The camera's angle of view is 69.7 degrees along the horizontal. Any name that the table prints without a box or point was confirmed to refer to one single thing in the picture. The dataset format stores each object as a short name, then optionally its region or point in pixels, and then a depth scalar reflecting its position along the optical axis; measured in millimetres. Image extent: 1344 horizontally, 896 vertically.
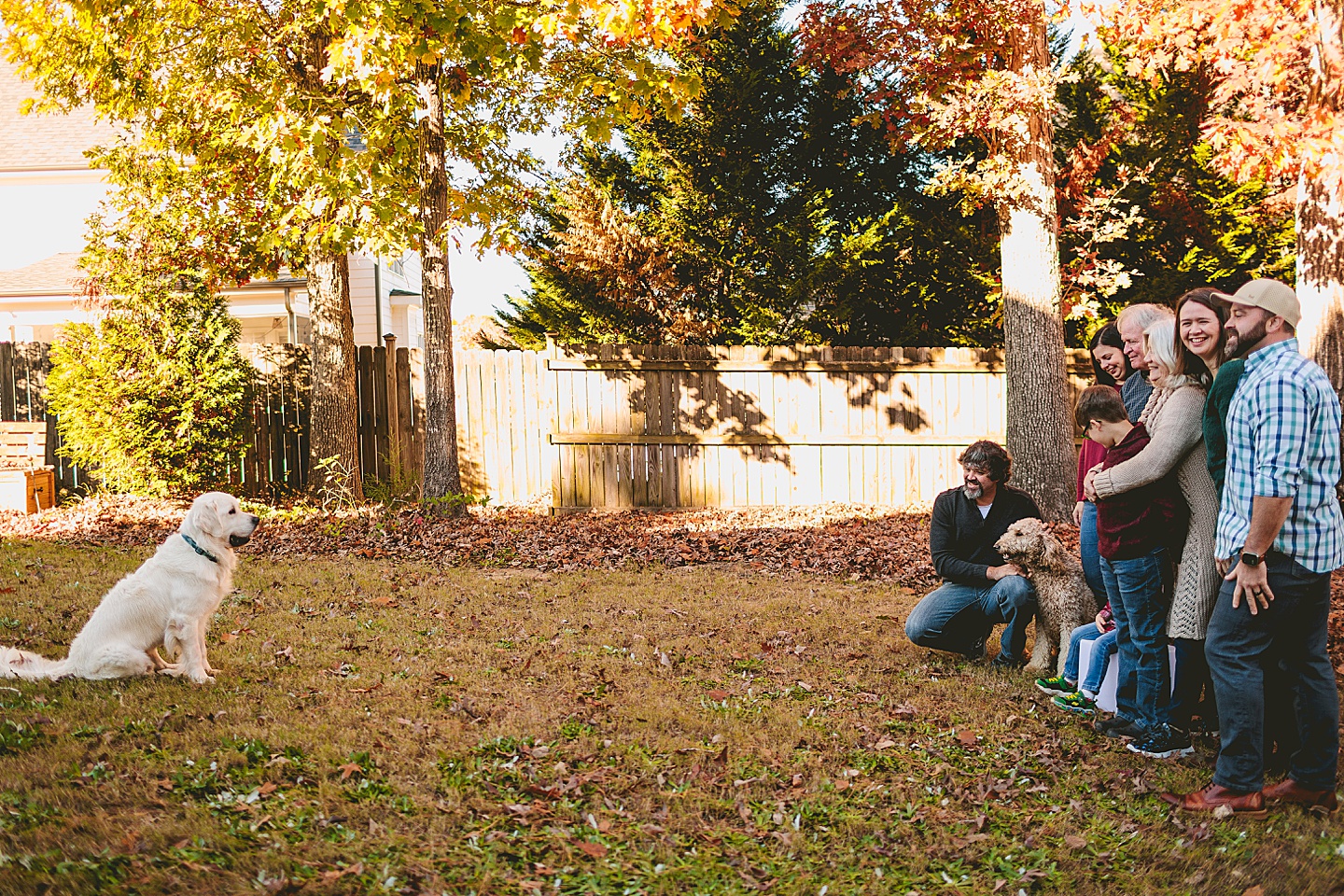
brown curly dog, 5305
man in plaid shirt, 3461
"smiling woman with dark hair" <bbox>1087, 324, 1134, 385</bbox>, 5137
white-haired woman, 4020
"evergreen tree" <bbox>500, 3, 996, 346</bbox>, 13172
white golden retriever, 4836
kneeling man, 5516
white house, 19469
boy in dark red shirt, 4156
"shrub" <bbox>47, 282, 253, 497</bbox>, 10680
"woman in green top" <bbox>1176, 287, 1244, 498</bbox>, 3746
